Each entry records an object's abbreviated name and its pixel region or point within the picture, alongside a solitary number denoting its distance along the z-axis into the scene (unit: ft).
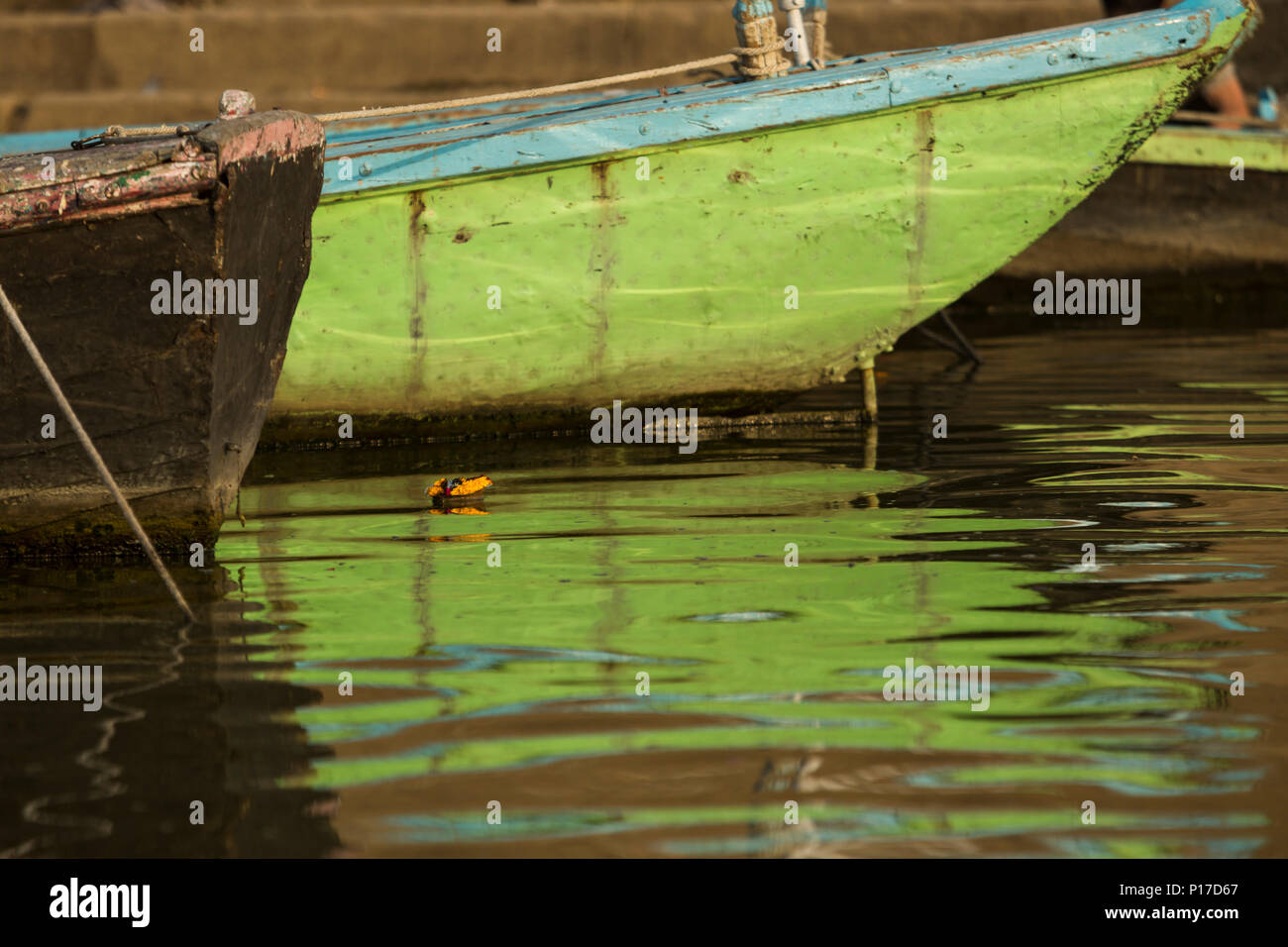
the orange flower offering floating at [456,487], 17.74
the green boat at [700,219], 19.81
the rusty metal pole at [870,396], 22.27
